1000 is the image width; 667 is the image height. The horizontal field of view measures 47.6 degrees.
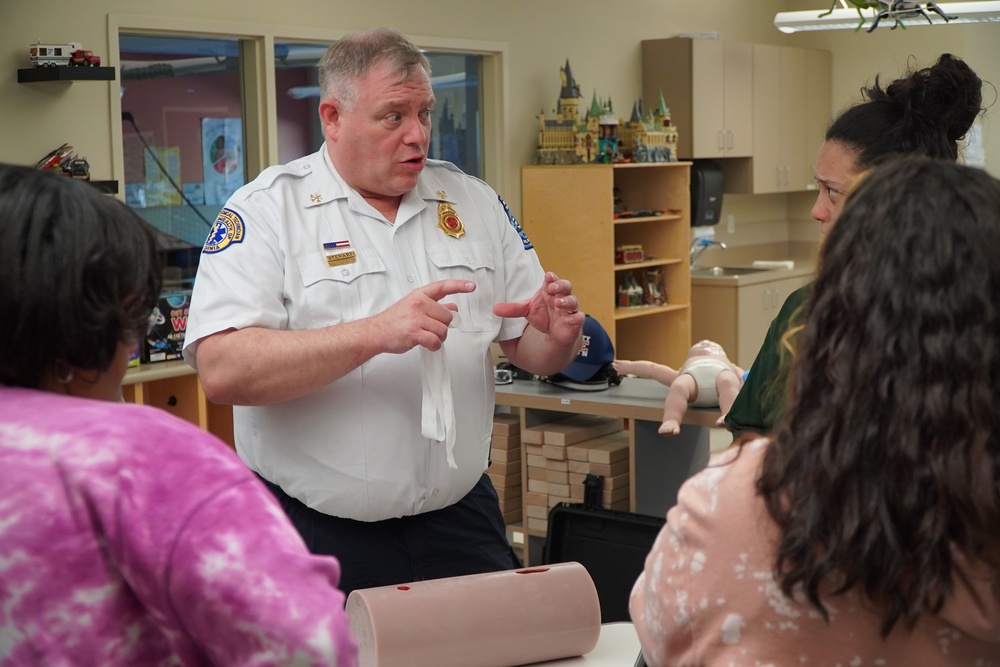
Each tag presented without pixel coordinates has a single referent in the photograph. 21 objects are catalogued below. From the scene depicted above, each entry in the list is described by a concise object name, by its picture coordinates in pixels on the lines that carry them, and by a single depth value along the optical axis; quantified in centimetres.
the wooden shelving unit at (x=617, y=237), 622
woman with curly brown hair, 90
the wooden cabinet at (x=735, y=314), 700
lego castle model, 627
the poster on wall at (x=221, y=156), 512
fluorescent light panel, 441
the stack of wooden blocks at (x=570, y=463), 364
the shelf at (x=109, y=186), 439
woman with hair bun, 168
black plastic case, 331
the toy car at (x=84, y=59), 425
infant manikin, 329
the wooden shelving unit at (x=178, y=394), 456
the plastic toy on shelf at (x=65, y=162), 432
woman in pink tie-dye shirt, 85
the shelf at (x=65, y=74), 418
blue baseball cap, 372
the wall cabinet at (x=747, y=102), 700
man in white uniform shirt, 197
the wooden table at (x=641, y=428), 358
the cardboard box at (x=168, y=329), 459
